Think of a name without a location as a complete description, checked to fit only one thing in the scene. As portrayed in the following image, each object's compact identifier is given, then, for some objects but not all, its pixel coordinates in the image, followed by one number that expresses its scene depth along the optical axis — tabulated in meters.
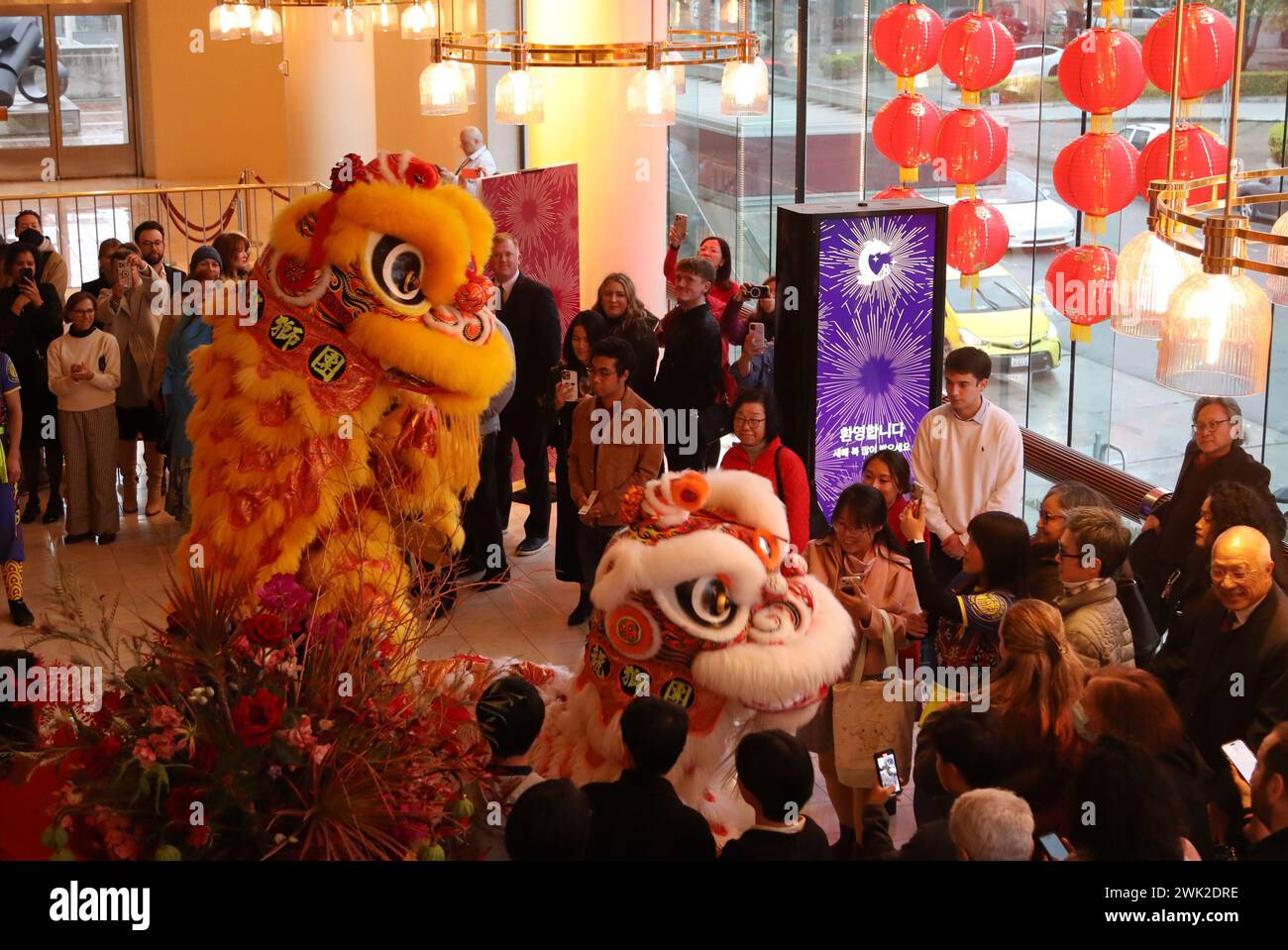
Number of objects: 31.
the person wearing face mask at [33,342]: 8.12
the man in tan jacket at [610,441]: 6.51
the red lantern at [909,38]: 6.95
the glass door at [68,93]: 19.05
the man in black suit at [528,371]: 7.84
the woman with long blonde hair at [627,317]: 7.35
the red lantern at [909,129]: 7.09
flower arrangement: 2.83
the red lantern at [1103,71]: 5.80
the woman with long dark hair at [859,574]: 4.79
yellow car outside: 9.18
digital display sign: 6.30
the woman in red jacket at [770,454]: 5.84
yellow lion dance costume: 5.11
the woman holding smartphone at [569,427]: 7.02
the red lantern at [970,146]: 6.54
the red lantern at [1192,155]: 5.47
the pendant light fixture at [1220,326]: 2.63
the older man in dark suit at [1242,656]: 4.20
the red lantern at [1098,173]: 5.82
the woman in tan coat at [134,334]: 8.17
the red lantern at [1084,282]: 6.06
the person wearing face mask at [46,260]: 8.97
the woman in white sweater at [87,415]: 7.82
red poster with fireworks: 8.42
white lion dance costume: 4.24
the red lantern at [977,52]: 6.51
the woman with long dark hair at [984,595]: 4.61
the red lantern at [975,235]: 6.67
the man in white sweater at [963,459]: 6.02
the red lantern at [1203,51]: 5.40
